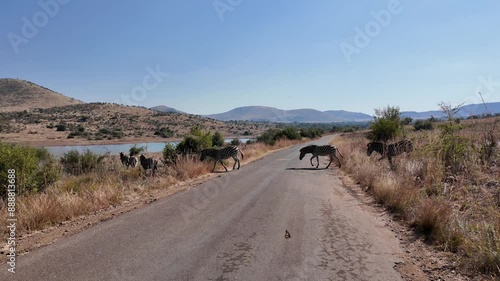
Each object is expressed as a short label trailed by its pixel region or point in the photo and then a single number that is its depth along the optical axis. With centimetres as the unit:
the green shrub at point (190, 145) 2475
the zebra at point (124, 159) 2341
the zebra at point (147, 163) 2015
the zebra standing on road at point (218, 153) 2198
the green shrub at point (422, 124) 5528
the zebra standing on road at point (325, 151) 2328
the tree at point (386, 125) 3169
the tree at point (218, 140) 3634
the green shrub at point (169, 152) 2359
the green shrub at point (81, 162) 1962
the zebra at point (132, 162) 2212
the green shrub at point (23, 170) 1129
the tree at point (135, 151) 2832
